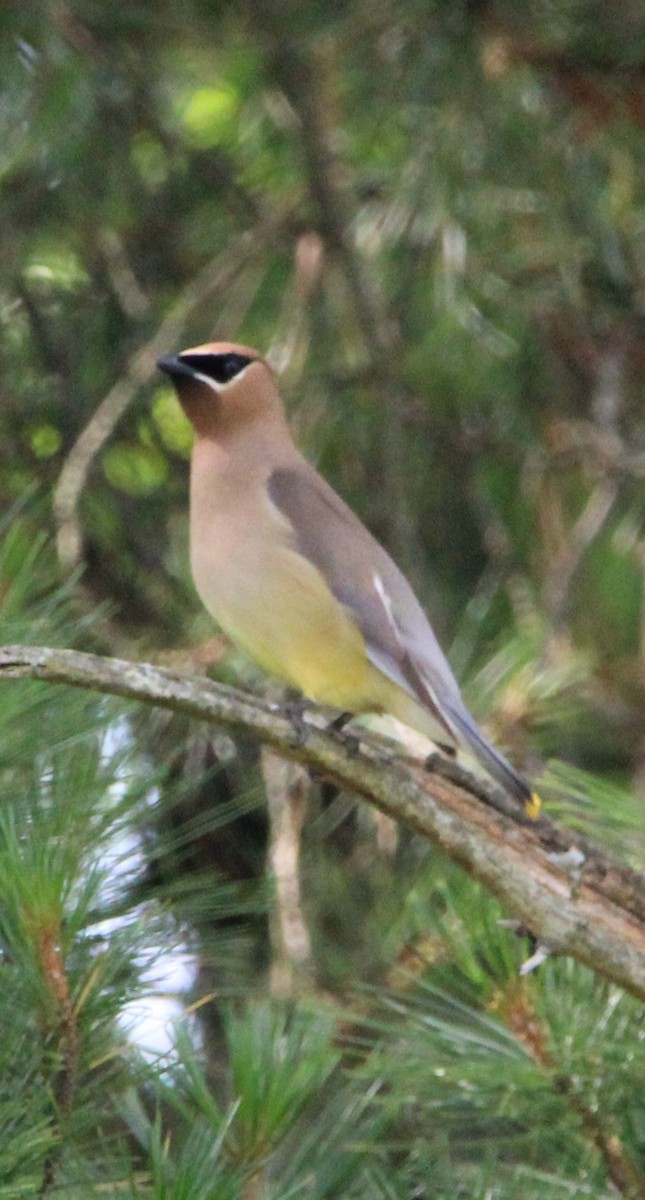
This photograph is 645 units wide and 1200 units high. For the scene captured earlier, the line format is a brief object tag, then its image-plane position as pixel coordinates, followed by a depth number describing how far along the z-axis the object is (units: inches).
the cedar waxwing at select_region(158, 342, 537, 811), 246.1
